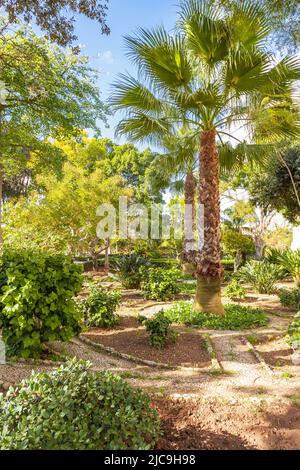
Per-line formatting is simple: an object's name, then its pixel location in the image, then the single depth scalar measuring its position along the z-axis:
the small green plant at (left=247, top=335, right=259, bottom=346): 6.51
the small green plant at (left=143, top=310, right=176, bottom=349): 5.79
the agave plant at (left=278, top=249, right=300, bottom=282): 12.62
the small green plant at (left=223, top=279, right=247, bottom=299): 10.85
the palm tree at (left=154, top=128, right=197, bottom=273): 9.89
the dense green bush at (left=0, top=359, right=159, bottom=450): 2.01
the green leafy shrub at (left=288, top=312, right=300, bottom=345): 5.63
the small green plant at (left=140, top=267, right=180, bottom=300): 10.53
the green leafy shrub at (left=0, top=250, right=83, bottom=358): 4.31
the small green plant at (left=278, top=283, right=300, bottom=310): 9.36
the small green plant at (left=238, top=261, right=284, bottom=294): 11.99
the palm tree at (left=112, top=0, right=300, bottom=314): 6.66
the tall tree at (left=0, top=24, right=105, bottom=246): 8.51
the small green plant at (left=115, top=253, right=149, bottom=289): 12.84
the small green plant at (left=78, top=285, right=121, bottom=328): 6.76
